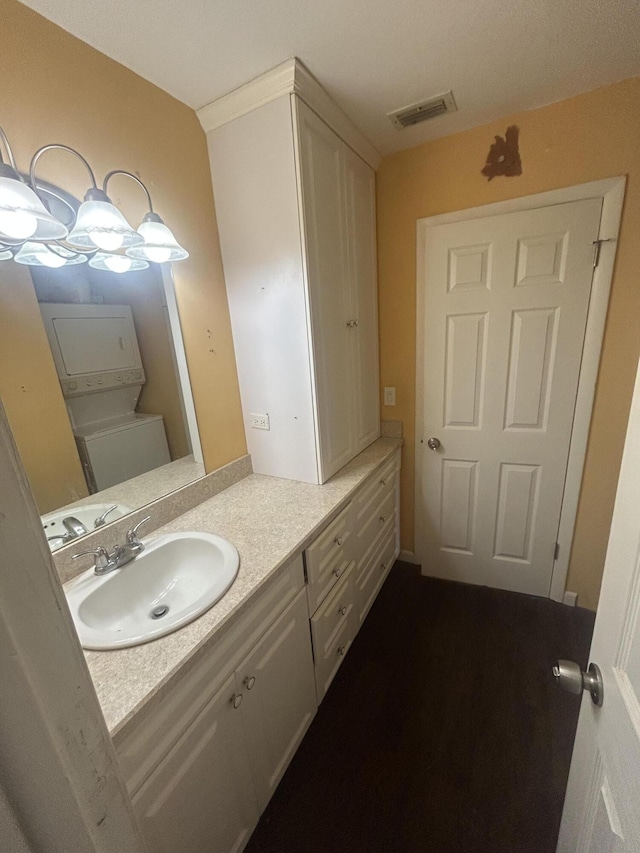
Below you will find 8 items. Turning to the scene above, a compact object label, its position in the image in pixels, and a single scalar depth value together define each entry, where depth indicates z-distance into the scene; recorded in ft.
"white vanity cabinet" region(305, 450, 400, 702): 4.22
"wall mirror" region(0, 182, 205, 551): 3.09
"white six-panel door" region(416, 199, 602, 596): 5.08
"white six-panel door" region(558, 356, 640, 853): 1.55
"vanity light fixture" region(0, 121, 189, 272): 2.65
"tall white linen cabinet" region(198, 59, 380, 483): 4.06
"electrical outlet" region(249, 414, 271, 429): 5.21
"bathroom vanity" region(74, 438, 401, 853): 2.31
